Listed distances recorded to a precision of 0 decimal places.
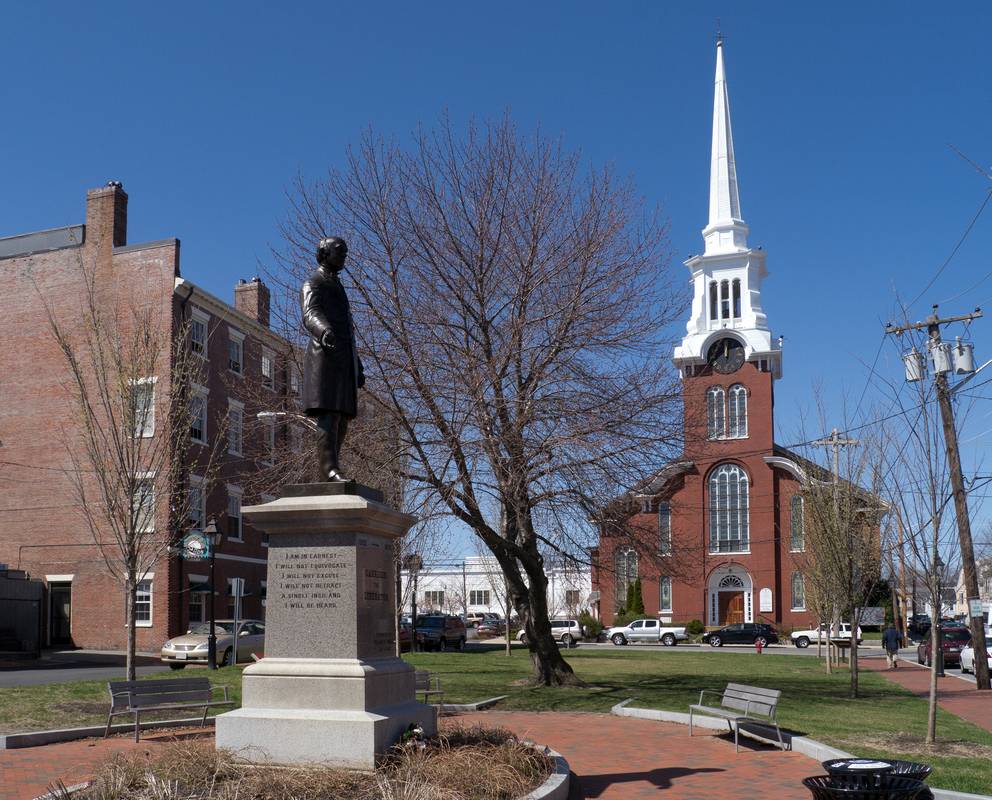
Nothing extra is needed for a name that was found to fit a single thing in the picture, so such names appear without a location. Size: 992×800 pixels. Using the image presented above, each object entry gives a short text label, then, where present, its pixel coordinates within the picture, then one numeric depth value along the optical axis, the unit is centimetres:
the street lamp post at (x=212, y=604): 2695
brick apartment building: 3694
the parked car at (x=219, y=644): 2850
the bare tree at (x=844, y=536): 2389
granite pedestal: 930
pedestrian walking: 3603
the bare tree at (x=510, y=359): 1905
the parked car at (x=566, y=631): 5238
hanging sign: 2662
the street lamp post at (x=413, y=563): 2645
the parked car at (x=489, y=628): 6931
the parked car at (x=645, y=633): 5850
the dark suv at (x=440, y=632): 4303
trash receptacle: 693
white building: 8456
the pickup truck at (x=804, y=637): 5553
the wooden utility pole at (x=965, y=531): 2278
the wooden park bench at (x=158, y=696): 1323
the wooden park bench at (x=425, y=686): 1697
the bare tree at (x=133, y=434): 1941
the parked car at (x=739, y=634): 5569
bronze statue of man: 1052
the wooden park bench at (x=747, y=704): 1335
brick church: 6506
